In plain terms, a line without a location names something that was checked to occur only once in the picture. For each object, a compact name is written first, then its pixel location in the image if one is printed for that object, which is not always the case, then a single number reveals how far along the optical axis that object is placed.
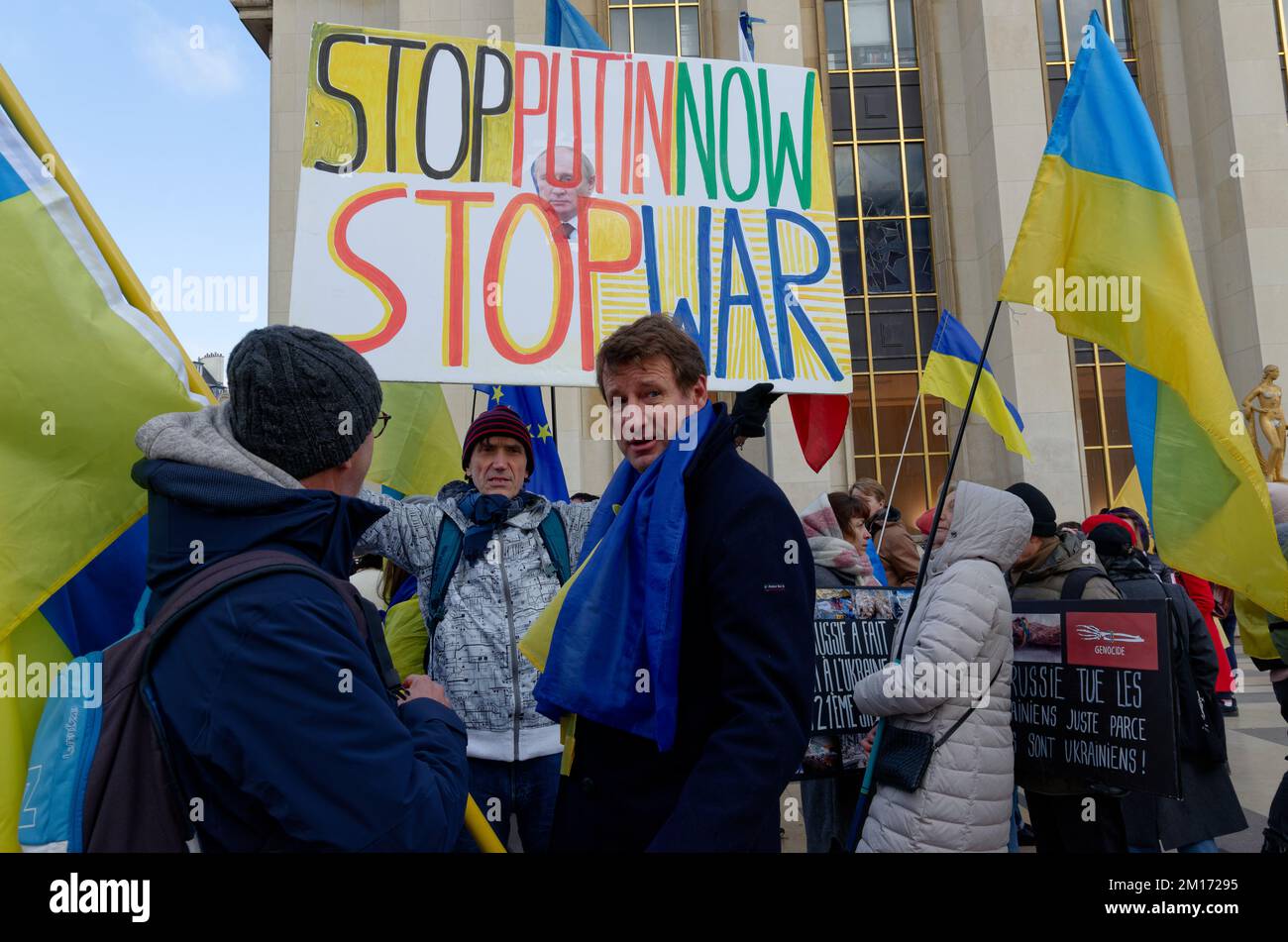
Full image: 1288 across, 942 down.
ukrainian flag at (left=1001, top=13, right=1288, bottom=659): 3.49
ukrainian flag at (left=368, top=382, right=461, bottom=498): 5.65
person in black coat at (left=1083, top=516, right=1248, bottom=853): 4.37
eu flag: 6.05
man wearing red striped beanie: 3.45
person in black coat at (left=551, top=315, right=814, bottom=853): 1.84
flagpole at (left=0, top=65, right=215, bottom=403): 2.04
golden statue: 13.24
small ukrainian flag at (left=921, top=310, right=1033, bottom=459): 7.36
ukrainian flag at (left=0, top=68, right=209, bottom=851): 1.88
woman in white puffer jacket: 3.23
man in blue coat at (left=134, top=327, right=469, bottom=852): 1.42
